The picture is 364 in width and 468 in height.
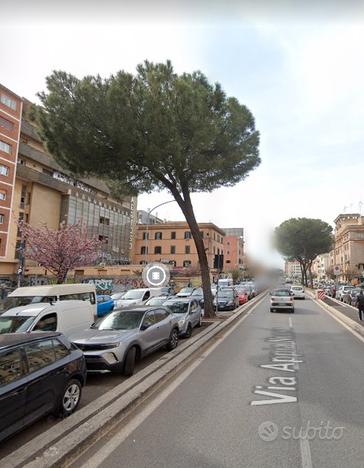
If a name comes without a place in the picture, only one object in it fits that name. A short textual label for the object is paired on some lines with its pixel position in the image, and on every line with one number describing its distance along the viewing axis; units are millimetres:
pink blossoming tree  25203
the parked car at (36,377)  4215
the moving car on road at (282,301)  21375
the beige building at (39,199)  44281
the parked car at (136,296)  20094
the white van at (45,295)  11422
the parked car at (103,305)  18109
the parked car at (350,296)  27438
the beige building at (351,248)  86812
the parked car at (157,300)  16844
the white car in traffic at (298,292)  35094
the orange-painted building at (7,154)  43438
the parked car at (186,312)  12219
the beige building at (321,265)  145312
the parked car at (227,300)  22312
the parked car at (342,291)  32806
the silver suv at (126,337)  7352
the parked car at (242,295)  28819
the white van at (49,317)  8617
